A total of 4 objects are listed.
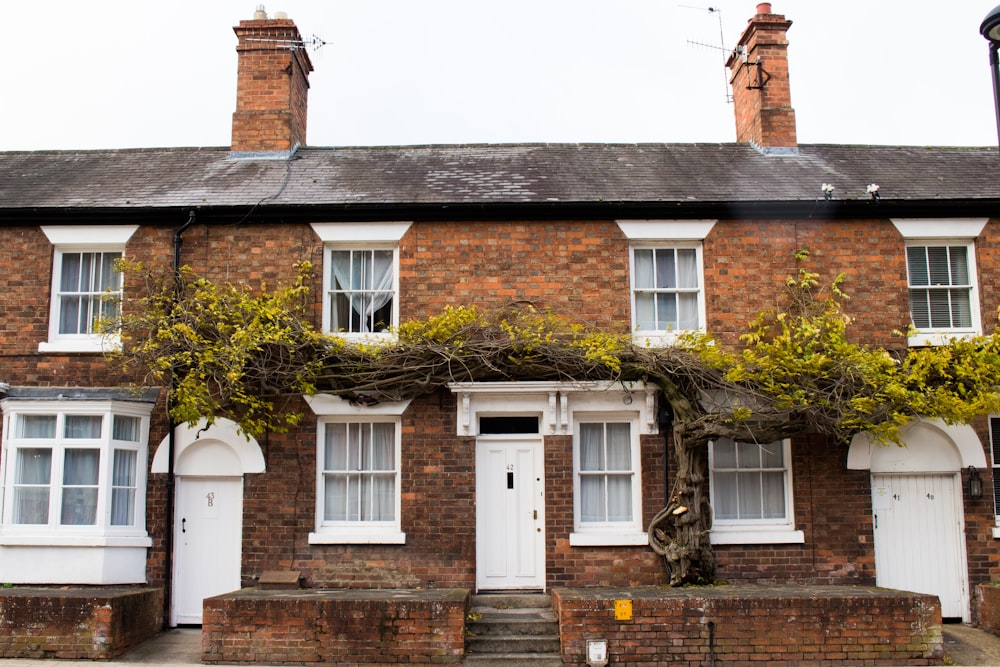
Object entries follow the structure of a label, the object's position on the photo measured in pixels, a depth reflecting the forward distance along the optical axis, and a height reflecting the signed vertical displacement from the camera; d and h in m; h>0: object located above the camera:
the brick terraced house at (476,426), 11.09 +0.67
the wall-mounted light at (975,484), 11.19 -0.13
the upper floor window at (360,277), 11.81 +2.70
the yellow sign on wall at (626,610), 9.16 -1.37
